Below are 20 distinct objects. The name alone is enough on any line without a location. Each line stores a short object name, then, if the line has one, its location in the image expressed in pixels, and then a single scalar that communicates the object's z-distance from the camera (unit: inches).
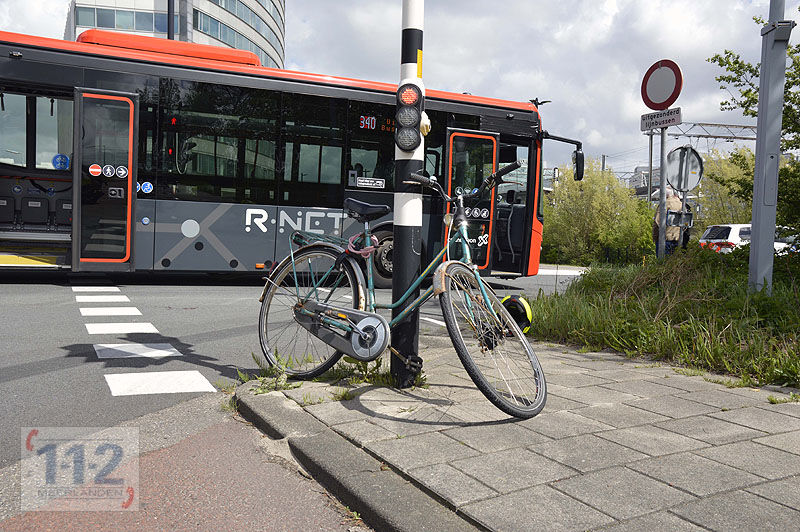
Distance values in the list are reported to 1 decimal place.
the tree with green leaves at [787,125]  294.6
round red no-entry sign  297.6
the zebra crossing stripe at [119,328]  266.7
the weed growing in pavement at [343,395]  161.2
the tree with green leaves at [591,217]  1039.0
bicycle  149.2
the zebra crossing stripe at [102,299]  346.6
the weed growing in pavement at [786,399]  163.6
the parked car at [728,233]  743.5
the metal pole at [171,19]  674.0
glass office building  2123.5
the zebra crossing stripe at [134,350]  227.5
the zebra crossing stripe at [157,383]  184.4
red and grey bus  400.8
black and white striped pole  170.2
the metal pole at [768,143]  258.4
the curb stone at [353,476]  99.0
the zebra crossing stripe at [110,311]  309.3
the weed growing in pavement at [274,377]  172.5
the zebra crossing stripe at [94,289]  390.0
